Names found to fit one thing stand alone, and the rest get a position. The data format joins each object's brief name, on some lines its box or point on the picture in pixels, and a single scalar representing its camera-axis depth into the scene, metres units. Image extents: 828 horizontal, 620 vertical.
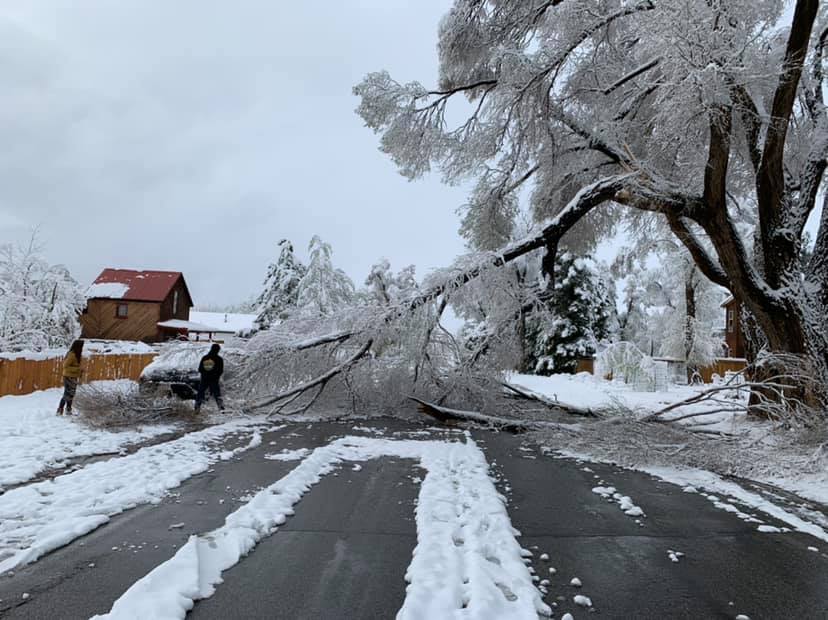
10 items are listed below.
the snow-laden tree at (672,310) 31.38
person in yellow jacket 10.97
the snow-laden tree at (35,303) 20.64
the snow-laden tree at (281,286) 36.41
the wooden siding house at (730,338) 30.77
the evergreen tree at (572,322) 35.75
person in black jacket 11.01
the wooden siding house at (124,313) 41.50
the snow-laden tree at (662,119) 8.44
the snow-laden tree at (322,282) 33.94
